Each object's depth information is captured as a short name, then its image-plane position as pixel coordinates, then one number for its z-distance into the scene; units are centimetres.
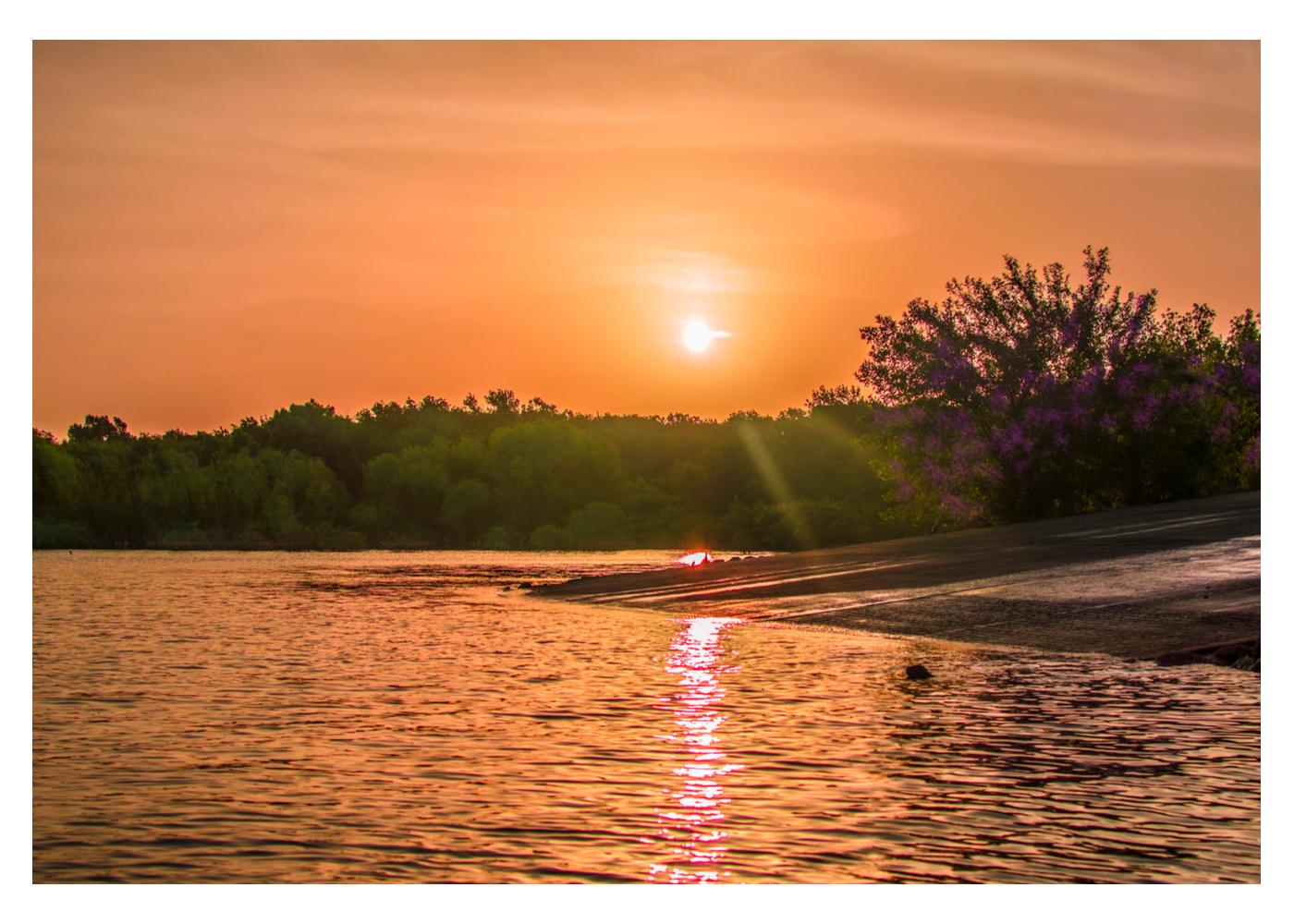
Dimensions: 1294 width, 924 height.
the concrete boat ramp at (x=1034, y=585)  2322
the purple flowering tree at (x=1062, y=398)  4744
